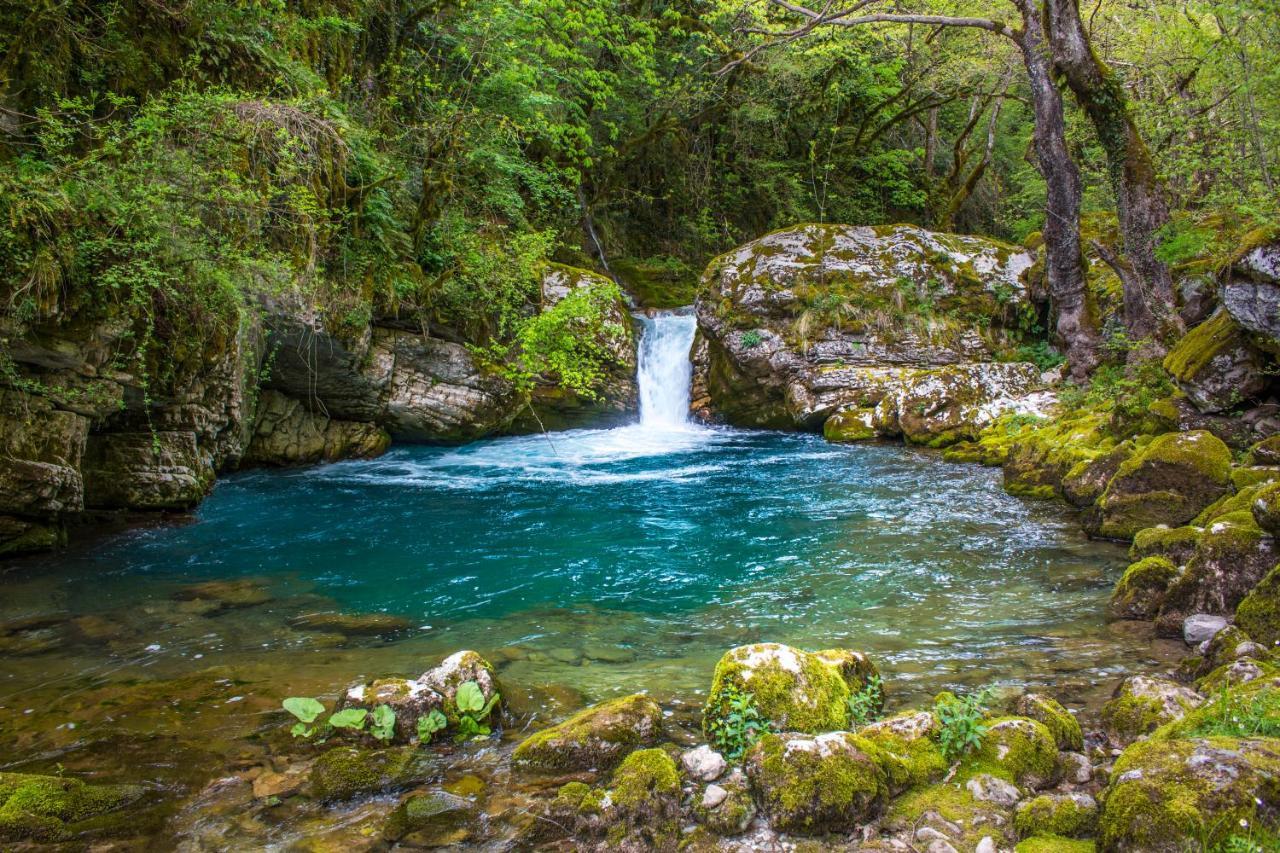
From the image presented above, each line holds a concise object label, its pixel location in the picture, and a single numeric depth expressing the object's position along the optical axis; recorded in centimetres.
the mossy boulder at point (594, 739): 323
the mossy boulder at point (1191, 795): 206
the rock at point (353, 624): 532
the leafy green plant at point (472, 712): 354
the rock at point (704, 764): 303
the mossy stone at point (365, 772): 307
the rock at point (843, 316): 1511
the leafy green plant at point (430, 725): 346
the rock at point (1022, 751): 282
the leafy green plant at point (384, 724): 341
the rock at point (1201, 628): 431
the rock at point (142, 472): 800
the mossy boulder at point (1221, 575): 458
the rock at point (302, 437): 1212
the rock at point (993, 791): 271
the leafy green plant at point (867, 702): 350
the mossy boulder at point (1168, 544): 543
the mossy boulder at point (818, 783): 270
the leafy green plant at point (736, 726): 327
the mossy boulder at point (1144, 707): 311
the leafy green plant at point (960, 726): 296
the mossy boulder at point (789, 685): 337
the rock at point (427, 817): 278
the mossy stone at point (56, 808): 267
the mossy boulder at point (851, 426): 1378
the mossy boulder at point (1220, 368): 717
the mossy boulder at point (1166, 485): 643
